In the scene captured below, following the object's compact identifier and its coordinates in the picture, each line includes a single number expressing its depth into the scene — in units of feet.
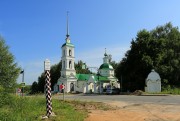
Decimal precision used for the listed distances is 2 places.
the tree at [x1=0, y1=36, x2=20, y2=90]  73.34
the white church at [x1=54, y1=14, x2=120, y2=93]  148.61
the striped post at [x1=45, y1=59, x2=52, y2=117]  30.08
